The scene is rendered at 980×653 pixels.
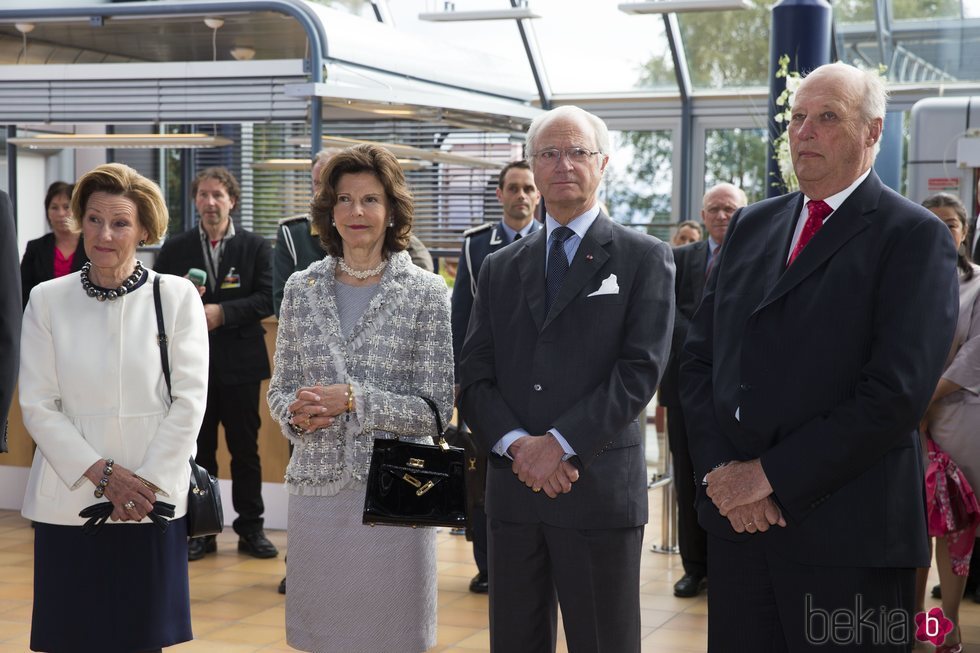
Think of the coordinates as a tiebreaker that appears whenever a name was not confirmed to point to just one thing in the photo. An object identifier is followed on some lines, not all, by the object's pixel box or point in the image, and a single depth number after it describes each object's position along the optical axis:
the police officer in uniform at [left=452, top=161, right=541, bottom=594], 5.00
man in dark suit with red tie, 2.42
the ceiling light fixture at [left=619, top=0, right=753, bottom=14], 8.73
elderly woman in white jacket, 3.12
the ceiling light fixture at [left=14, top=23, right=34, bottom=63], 7.31
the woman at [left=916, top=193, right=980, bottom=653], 4.27
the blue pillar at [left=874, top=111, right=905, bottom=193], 10.08
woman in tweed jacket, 3.10
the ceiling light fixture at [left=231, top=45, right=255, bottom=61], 8.15
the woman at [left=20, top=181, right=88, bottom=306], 6.37
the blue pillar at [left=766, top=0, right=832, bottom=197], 5.92
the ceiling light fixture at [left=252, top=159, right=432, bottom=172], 8.34
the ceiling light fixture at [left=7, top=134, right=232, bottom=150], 7.23
